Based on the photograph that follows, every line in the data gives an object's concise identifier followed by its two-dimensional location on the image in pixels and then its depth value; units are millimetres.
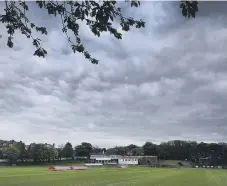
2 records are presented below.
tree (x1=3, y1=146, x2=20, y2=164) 85861
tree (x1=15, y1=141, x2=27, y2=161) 89279
